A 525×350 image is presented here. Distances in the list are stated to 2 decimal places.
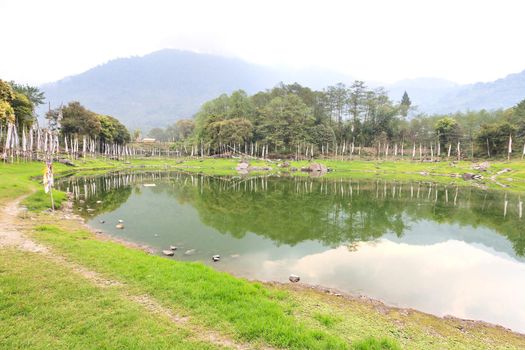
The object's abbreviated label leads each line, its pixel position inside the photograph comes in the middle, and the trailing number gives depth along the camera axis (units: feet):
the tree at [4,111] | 123.73
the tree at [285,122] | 334.44
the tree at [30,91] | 271.69
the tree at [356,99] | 379.35
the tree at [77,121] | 269.44
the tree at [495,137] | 260.42
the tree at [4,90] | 138.73
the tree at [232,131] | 324.80
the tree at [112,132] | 339.16
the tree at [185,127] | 557.41
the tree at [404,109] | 387.96
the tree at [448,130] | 311.27
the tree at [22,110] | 195.37
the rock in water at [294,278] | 47.57
